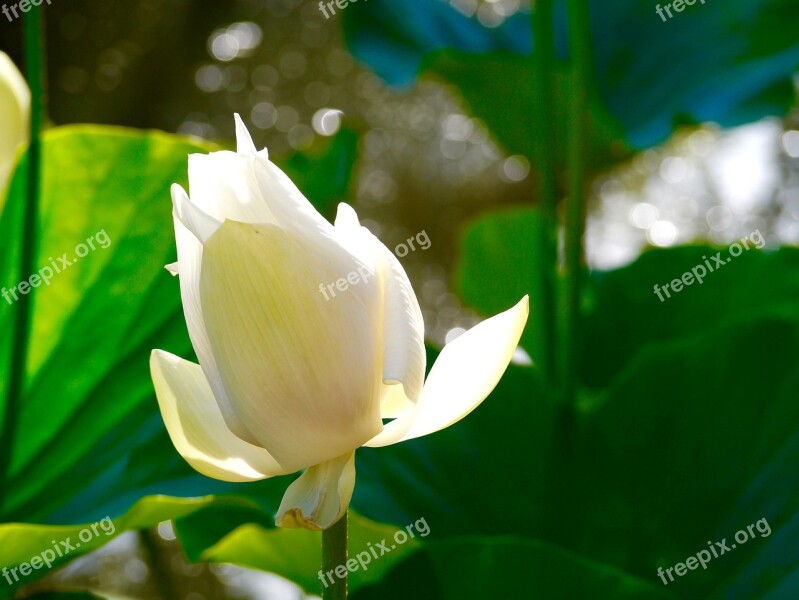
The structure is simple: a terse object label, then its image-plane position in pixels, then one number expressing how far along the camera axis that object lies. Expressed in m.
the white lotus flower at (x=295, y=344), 0.92
